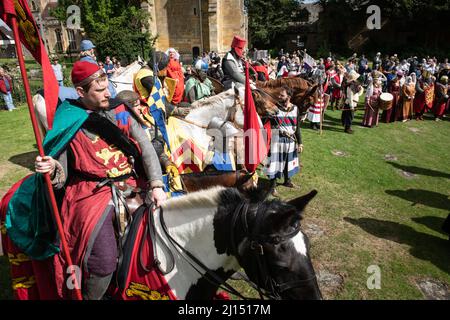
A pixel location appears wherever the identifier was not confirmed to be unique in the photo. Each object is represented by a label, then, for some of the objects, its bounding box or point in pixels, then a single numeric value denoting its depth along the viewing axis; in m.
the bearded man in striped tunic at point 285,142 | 6.87
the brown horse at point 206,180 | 4.35
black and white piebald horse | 2.15
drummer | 13.52
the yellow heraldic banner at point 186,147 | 5.11
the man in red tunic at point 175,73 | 7.05
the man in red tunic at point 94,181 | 2.60
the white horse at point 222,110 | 5.76
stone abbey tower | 38.47
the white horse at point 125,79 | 6.74
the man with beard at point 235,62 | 6.97
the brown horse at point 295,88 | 6.73
